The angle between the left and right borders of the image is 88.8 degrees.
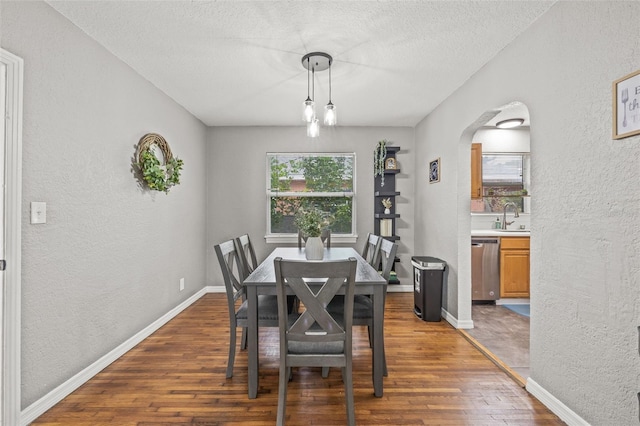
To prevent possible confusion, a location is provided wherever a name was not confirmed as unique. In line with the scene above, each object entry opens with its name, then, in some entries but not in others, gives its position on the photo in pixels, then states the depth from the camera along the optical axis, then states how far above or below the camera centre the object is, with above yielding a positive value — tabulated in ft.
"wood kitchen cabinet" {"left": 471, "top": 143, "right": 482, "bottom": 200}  14.37 +1.99
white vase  9.05 -0.98
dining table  6.69 -2.11
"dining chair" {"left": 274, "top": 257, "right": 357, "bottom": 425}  5.64 -2.10
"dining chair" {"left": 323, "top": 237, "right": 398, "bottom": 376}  7.43 -2.22
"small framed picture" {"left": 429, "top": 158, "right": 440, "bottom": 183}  12.69 +1.72
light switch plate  6.22 -0.02
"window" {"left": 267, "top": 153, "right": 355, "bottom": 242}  15.99 +1.25
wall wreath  9.93 +1.53
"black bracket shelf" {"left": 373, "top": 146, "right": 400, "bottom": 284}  15.21 +0.64
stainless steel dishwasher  13.39 -2.10
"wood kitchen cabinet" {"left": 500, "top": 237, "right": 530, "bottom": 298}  13.39 -2.14
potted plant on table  8.93 -0.53
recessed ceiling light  13.59 +3.90
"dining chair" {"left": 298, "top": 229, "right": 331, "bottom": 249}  12.90 -0.97
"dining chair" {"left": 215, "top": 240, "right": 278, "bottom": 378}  7.32 -2.28
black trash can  11.65 -2.67
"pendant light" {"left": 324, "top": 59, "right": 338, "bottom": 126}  8.19 +2.48
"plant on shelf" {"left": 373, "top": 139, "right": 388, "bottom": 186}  14.99 +2.58
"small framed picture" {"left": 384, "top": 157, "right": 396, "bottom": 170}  15.43 +2.33
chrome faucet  15.17 +0.01
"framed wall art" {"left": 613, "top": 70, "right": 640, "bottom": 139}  4.77 +1.65
